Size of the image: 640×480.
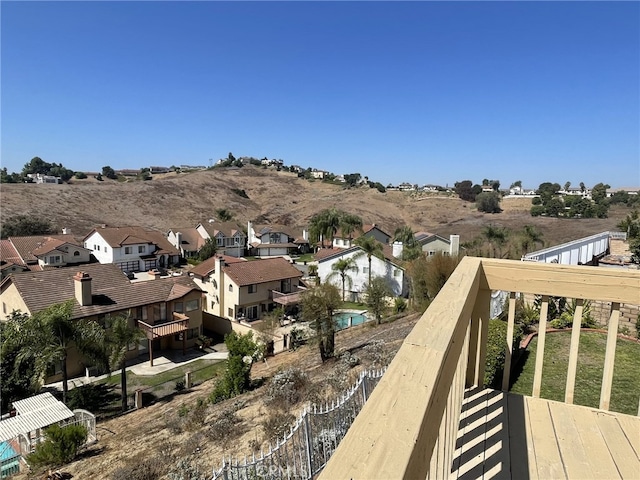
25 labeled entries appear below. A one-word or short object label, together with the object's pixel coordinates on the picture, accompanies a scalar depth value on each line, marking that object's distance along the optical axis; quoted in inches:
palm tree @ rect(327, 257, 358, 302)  1296.8
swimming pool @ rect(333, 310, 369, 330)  1012.5
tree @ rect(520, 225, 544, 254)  1040.5
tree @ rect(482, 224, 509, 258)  1213.1
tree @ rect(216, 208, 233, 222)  2571.4
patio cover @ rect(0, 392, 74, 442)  439.5
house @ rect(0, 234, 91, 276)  1476.4
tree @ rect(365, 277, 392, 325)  927.7
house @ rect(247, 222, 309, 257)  2097.7
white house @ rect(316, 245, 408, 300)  1259.2
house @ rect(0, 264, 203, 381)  787.4
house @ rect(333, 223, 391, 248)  2041.1
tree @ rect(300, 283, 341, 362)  642.2
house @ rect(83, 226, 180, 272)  1653.5
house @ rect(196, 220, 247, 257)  2004.2
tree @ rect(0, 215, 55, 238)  1987.0
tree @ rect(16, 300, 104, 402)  575.8
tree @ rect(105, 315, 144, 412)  614.5
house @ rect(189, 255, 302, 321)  1061.9
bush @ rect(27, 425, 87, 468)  366.9
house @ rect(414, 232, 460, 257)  1662.6
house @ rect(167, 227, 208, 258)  1925.4
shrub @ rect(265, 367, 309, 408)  347.4
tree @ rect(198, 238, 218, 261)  1836.9
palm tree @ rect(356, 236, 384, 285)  1266.0
